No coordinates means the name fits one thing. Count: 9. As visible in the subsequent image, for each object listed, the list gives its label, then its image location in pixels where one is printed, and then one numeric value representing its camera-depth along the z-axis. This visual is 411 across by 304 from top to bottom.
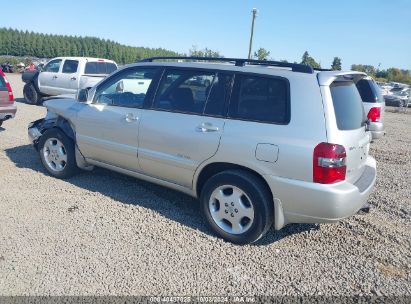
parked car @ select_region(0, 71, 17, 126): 7.62
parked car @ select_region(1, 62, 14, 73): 39.59
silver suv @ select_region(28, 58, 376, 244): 3.07
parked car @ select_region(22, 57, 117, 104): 12.02
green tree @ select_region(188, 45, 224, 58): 26.92
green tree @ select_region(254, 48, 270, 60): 27.55
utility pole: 18.77
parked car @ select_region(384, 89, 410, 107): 22.34
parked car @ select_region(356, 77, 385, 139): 7.09
